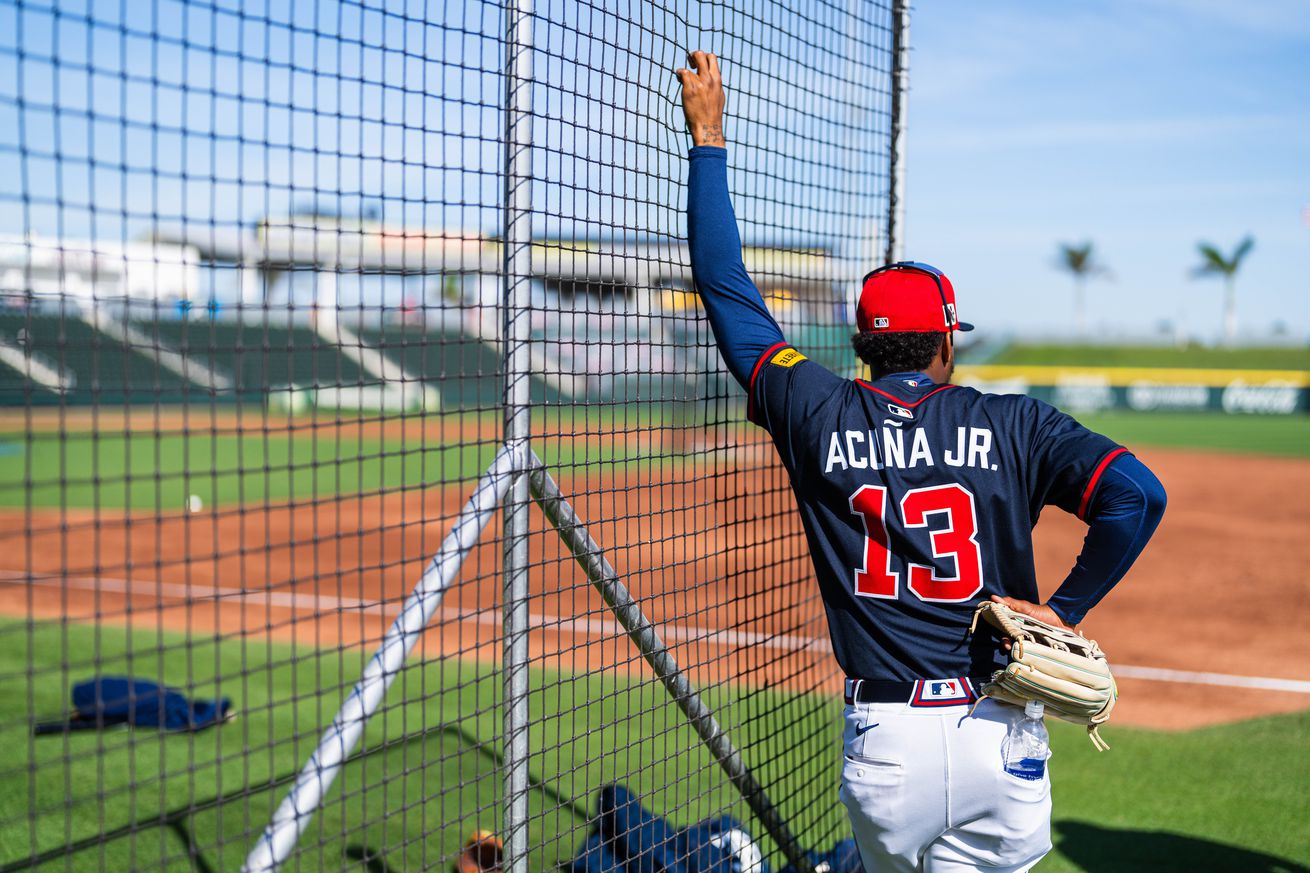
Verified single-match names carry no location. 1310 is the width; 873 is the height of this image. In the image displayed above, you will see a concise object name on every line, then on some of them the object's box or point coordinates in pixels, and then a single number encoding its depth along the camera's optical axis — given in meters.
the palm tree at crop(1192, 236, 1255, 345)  68.38
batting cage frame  2.50
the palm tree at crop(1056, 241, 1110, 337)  82.44
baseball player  2.57
